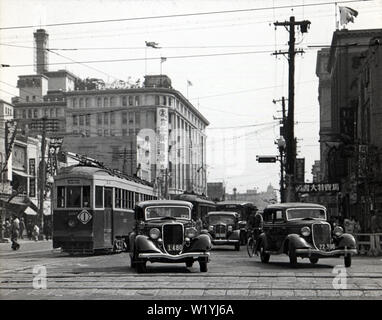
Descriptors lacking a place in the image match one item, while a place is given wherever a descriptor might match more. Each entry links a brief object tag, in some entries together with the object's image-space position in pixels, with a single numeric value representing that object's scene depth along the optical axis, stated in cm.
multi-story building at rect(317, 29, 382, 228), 3464
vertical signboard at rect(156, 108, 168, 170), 11264
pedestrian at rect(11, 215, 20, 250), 3088
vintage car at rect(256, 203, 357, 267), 1795
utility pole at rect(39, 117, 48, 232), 4398
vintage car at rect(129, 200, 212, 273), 1648
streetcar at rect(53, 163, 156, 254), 2483
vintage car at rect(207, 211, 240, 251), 3061
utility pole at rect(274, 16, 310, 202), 3155
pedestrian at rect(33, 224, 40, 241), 4419
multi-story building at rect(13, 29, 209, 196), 10150
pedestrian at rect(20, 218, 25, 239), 4859
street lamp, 4120
